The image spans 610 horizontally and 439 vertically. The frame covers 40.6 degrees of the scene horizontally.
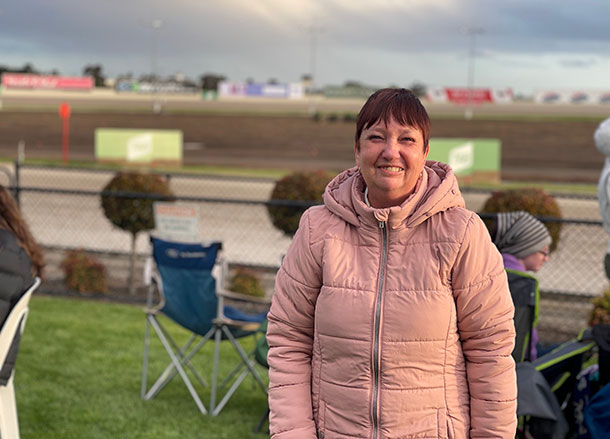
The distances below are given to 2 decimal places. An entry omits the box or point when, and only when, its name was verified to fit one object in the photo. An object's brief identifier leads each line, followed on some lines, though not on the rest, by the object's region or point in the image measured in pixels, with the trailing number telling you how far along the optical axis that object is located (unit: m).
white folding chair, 3.75
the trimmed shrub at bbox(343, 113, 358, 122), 50.80
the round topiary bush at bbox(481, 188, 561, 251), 8.69
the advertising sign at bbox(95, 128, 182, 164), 23.78
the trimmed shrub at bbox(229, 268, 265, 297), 8.99
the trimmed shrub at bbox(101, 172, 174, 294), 9.66
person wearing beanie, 3.93
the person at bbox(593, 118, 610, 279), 4.84
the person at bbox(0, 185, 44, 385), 3.70
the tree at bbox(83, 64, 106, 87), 118.31
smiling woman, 2.11
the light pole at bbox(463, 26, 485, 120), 61.17
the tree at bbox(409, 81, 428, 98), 92.20
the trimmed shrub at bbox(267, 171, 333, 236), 9.62
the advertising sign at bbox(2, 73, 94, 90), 90.44
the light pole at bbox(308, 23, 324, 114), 69.47
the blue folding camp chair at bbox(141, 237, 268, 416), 5.31
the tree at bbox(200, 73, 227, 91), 104.50
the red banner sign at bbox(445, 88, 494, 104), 76.94
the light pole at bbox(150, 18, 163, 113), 60.58
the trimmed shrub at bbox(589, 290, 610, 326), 7.14
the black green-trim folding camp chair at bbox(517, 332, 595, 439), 3.53
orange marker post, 27.31
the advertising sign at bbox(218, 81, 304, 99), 92.31
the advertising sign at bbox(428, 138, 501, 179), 17.84
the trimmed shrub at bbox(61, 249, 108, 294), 9.16
